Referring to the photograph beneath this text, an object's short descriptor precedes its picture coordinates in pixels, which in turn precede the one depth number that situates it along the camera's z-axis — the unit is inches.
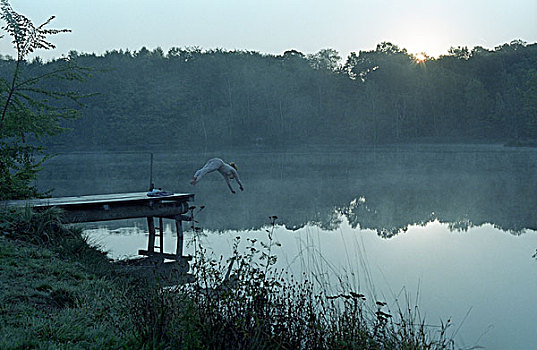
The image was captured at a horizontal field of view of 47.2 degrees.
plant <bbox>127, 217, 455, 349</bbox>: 179.8
